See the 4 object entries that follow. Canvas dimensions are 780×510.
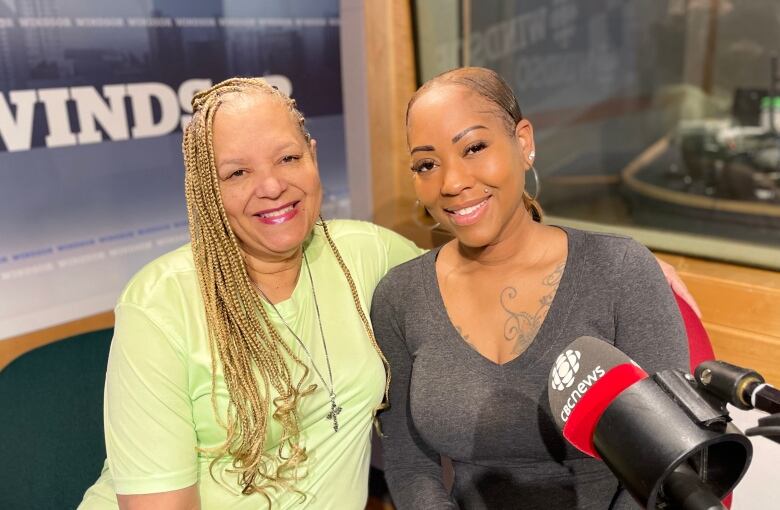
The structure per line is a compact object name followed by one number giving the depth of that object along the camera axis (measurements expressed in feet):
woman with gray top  4.31
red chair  4.89
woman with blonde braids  4.05
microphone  2.08
